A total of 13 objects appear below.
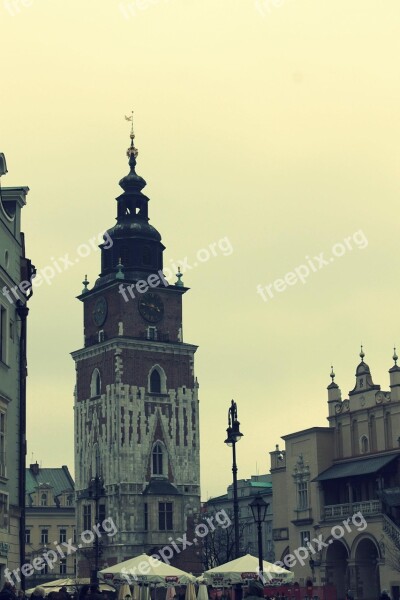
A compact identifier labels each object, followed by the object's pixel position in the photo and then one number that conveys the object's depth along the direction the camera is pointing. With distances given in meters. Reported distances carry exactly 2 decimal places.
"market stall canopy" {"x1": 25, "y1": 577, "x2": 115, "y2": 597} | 45.14
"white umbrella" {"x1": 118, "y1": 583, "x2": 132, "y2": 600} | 38.17
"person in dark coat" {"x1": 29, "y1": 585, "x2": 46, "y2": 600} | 23.39
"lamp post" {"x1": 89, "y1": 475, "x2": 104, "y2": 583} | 89.54
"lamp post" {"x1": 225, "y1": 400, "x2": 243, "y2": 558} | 37.47
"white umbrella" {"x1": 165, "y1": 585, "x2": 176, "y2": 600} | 49.53
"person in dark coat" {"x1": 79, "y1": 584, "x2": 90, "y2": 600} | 23.10
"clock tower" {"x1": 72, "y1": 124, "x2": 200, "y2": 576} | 90.00
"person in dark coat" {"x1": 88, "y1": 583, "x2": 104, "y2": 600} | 22.19
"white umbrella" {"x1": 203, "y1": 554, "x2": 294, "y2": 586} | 35.94
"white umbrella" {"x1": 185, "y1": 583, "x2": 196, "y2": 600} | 39.66
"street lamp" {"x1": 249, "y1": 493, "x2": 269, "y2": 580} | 35.97
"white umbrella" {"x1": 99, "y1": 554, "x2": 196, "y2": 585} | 37.00
